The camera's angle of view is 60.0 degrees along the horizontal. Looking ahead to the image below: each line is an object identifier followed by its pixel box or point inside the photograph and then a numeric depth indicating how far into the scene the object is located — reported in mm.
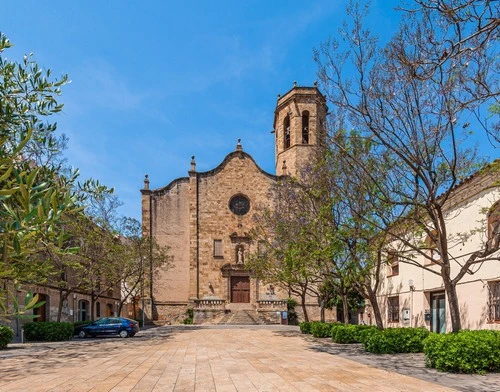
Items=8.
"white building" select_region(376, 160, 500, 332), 13914
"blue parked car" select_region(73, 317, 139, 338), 25453
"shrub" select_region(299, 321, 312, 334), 26172
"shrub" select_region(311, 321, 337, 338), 22269
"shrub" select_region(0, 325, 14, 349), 17453
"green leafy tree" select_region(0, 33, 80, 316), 2631
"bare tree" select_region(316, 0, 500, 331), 10602
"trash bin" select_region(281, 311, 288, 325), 39938
